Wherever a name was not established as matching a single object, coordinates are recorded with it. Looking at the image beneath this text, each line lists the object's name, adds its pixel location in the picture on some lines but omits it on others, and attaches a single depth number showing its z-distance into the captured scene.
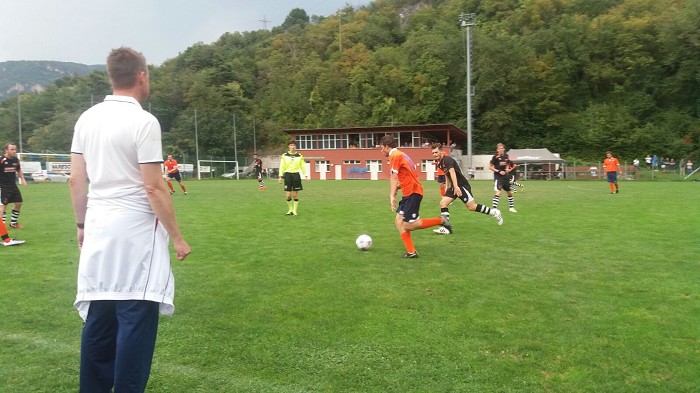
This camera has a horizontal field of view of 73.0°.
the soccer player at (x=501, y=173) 14.94
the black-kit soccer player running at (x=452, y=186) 10.36
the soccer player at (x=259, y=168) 30.11
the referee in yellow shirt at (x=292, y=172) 14.58
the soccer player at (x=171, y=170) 23.08
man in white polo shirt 2.48
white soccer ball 8.30
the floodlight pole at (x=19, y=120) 60.53
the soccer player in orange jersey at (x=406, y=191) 7.94
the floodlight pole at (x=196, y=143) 56.25
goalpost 57.25
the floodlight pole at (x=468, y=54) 42.77
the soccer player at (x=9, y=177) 10.72
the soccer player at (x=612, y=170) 23.27
